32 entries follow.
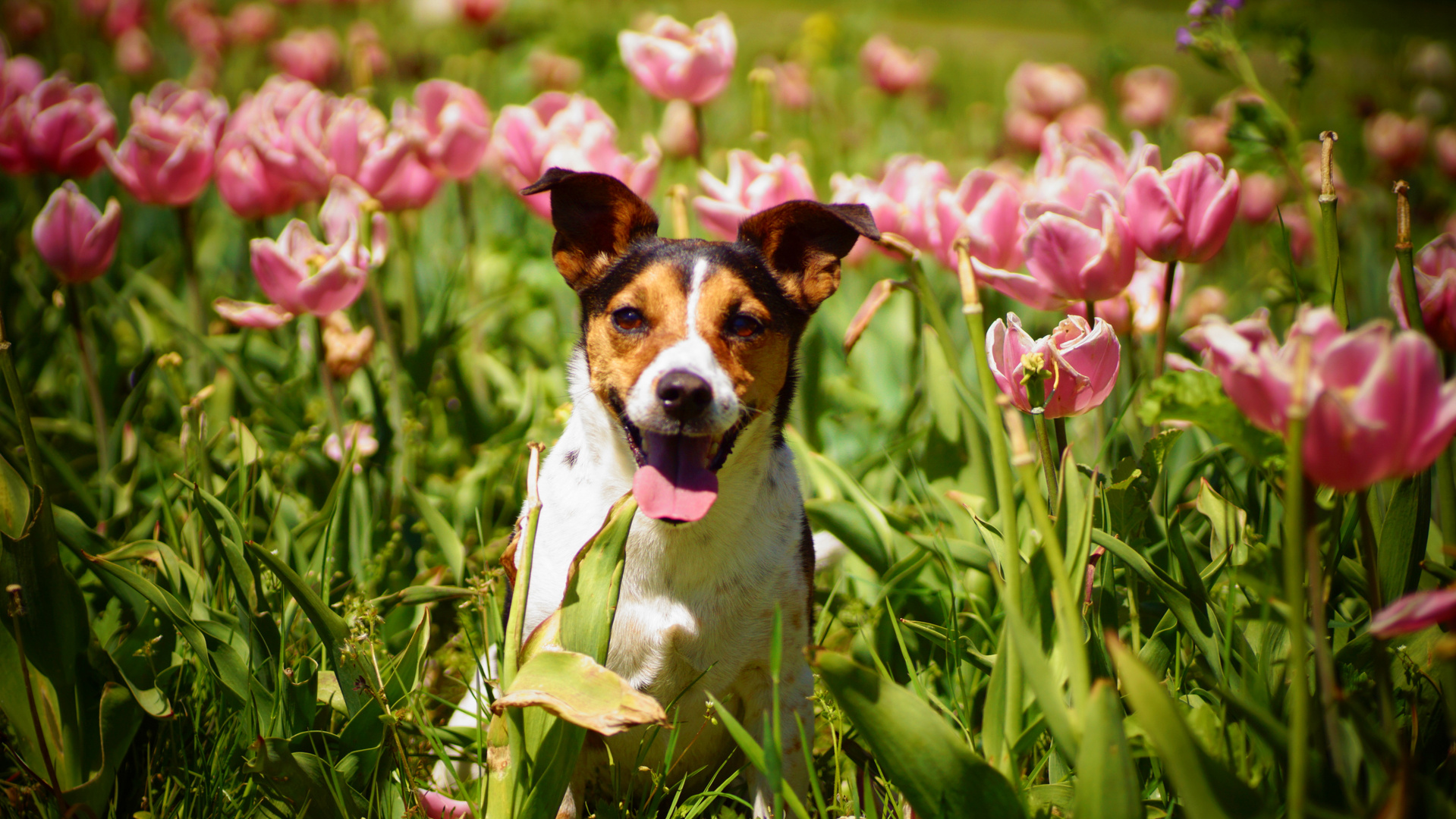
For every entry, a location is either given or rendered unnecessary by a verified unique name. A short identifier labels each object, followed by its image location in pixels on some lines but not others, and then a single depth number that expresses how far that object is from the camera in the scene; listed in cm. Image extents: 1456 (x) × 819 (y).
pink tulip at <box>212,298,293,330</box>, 252
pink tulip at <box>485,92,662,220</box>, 352
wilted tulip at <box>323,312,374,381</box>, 304
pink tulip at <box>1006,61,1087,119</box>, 608
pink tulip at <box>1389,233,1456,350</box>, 177
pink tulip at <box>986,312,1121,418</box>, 177
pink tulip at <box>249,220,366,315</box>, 247
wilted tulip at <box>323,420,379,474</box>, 281
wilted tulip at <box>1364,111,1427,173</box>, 522
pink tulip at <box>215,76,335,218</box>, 307
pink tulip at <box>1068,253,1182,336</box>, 262
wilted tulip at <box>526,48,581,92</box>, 604
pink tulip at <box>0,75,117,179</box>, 297
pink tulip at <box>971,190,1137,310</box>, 203
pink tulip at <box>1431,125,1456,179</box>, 504
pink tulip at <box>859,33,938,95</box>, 637
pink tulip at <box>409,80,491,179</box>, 358
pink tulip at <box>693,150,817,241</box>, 307
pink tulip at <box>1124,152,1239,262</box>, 211
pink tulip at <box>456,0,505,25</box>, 557
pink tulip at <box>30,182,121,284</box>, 251
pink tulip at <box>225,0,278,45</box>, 680
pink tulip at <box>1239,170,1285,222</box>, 482
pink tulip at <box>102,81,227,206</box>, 293
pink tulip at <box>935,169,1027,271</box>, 260
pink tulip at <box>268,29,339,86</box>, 578
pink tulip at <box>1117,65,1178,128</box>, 602
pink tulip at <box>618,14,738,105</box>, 358
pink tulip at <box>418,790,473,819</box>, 203
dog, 205
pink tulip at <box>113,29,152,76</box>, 620
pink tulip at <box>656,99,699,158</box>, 499
